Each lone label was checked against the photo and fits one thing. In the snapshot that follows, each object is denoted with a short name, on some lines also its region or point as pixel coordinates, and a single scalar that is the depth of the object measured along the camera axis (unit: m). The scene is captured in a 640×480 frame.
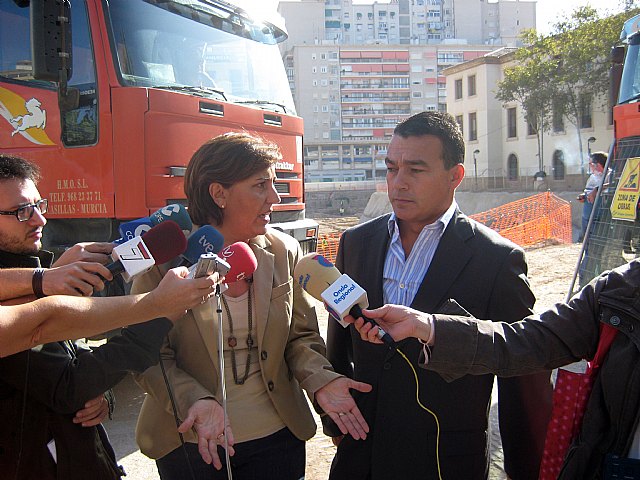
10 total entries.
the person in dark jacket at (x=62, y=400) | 2.05
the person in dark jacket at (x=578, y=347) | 1.83
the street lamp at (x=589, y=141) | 41.06
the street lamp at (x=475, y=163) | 52.78
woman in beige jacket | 2.31
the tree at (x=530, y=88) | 41.03
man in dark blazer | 2.37
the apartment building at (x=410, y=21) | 95.96
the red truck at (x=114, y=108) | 5.10
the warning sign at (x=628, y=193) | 5.88
